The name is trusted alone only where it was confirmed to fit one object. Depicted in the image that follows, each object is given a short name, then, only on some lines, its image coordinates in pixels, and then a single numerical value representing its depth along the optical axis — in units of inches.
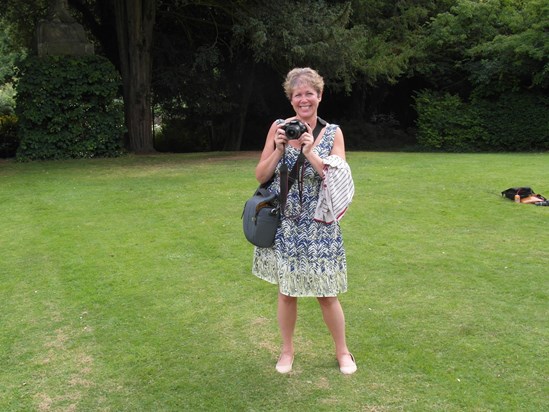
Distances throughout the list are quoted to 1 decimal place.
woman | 142.5
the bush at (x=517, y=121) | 781.9
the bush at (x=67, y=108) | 576.4
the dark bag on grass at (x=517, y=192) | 354.0
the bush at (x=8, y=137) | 676.7
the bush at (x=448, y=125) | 816.9
